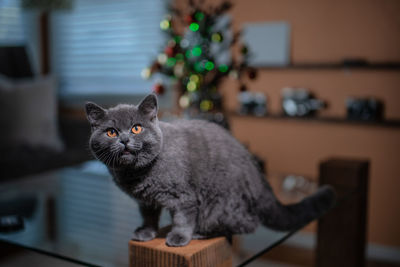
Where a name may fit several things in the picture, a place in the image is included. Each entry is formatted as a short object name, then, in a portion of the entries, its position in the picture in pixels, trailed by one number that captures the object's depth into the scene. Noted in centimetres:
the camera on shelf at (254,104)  262
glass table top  88
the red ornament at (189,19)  168
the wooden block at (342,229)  135
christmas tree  173
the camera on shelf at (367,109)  229
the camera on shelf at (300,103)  246
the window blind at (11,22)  327
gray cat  68
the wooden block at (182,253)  69
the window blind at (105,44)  311
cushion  223
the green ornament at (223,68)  177
